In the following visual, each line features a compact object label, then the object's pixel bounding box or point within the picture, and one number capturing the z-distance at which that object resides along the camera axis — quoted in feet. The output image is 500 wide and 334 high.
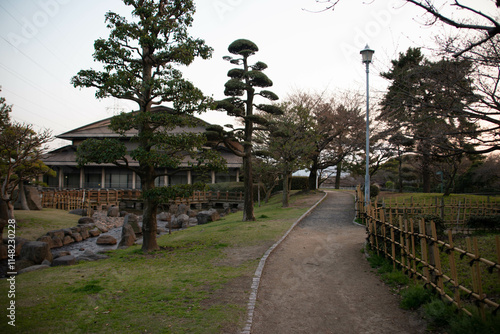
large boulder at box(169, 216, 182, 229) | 73.06
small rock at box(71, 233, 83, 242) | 55.31
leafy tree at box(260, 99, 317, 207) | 71.10
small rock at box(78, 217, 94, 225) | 67.77
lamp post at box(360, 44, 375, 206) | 41.46
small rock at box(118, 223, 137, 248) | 48.52
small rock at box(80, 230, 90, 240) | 57.86
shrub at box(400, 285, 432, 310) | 17.29
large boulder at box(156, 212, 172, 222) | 81.13
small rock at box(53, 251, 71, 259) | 41.24
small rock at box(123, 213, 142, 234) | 58.95
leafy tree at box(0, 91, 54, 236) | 53.57
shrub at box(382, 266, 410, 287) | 20.91
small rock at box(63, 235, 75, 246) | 52.80
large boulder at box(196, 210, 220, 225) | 74.08
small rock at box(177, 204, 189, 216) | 90.38
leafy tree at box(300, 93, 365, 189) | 90.94
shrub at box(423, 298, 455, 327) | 14.66
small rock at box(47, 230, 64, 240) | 51.78
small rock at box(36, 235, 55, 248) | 48.49
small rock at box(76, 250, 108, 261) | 38.01
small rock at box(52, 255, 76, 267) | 35.18
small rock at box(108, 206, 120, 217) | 86.13
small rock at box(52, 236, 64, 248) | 50.09
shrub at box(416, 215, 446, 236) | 27.37
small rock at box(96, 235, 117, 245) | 52.85
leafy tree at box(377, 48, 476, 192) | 25.96
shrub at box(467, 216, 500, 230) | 36.33
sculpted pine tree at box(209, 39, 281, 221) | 51.80
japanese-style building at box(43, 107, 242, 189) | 114.93
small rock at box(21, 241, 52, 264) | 37.59
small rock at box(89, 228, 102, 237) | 60.75
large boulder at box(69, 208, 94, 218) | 81.51
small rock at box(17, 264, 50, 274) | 31.60
